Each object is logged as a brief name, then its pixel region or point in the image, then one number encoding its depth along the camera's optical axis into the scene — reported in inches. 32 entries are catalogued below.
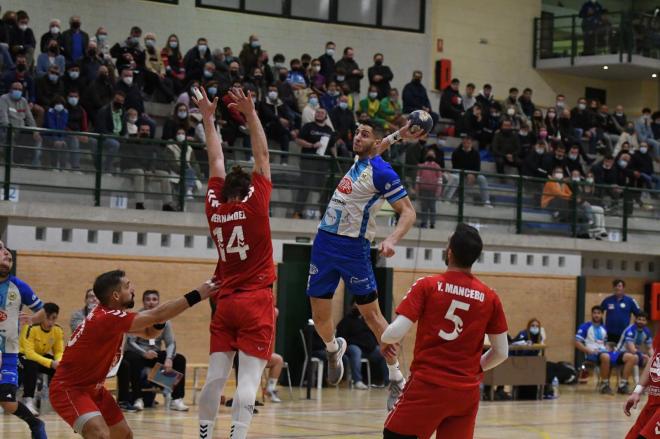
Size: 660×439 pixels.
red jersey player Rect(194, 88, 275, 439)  370.9
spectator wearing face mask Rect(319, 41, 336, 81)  1125.7
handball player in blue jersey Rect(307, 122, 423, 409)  454.6
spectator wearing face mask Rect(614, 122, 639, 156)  1237.7
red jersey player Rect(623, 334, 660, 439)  368.5
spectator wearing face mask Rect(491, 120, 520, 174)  1106.7
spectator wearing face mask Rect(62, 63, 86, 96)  908.2
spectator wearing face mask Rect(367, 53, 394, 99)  1151.0
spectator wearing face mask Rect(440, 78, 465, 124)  1196.5
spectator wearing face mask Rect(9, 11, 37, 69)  943.0
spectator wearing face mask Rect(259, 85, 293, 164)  954.7
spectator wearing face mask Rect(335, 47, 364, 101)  1135.6
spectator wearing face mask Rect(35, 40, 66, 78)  926.4
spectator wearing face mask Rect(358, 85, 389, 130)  1102.4
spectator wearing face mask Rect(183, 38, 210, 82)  1003.9
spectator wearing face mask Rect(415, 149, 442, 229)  932.0
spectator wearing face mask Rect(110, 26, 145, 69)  989.2
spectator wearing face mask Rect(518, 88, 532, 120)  1246.3
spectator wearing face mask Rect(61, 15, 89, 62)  970.7
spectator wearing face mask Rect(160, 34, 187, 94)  1000.2
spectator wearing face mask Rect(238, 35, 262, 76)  1069.8
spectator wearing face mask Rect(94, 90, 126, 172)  871.7
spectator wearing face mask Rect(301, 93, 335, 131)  995.9
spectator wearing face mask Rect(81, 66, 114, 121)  902.4
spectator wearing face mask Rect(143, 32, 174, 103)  984.3
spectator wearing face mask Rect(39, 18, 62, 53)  962.7
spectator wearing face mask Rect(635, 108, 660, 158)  1282.0
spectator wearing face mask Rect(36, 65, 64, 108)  890.1
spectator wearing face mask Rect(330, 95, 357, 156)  994.7
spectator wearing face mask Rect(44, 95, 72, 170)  778.8
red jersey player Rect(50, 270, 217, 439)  365.4
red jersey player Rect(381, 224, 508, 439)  314.5
